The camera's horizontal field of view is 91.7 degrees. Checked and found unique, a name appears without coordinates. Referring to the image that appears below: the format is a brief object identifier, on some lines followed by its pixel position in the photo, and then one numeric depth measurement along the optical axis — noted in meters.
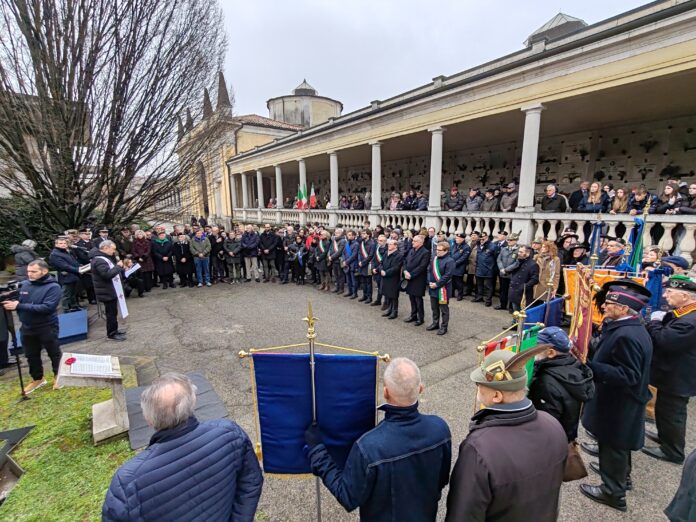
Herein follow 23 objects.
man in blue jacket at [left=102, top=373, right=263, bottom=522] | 1.56
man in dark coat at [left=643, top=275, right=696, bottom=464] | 3.09
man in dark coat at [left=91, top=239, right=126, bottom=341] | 6.40
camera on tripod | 4.61
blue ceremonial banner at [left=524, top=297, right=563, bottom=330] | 4.07
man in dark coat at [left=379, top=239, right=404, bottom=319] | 7.72
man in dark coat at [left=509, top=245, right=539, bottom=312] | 7.02
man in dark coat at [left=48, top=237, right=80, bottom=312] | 7.29
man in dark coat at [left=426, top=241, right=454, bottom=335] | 6.73
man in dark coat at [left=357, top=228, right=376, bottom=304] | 8.95
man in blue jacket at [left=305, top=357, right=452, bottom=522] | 1.64
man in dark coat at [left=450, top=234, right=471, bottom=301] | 8.69
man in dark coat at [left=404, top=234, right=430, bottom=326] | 7.15
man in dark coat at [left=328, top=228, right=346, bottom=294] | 10.03
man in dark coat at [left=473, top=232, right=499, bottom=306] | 8.34
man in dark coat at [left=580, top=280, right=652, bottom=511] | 2.58
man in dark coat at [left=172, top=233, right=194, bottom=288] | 11.10
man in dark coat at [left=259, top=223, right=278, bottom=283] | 11.87
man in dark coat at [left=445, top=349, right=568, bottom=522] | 1.55
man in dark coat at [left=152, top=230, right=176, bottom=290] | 10.84
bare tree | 7.14
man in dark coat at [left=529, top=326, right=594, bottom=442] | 2.29
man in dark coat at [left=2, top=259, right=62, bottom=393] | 4.53
